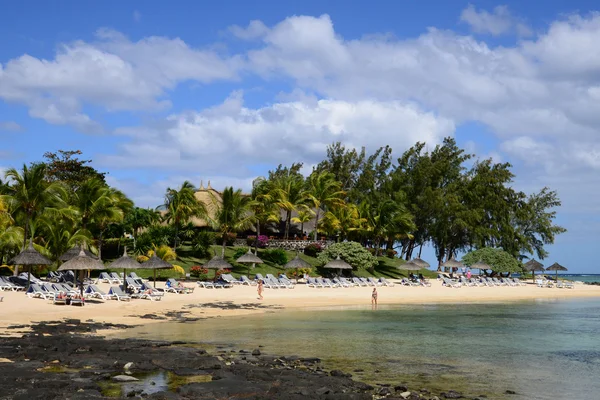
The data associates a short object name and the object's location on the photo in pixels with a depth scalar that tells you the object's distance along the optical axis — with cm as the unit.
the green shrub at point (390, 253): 5409
